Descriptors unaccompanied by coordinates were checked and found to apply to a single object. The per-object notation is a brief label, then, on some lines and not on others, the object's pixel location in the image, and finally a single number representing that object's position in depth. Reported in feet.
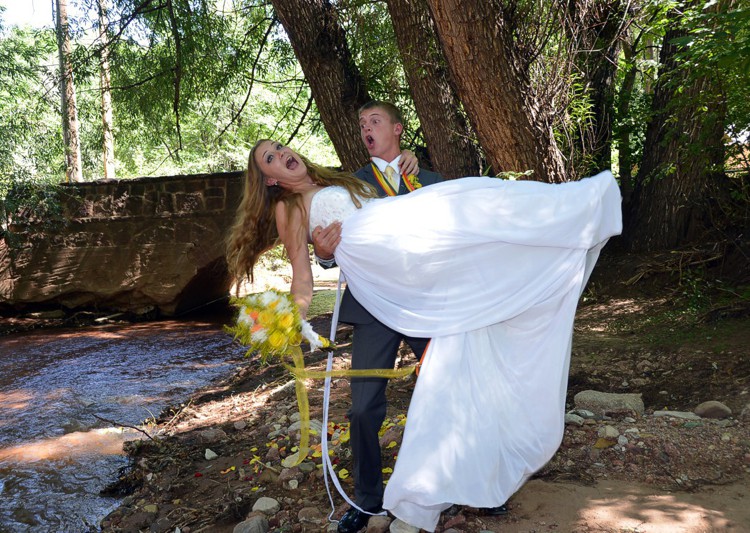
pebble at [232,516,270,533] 9.98
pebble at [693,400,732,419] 12.84
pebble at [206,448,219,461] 14.10
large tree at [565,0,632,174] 18.16
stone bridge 35.55
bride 8.75
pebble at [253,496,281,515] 10.83
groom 9.23
